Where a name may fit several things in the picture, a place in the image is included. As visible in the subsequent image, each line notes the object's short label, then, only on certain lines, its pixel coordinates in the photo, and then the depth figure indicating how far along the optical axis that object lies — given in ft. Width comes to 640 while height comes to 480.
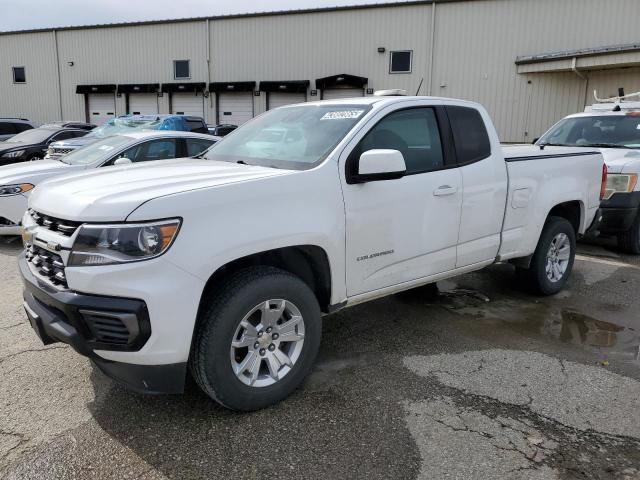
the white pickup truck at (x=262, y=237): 8.54
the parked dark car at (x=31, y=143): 38.17
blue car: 41.46
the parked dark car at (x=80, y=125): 57.25
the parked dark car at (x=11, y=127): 51.93
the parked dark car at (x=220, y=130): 60.59
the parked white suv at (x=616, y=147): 22.65
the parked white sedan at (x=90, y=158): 22.41
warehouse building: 70.54
